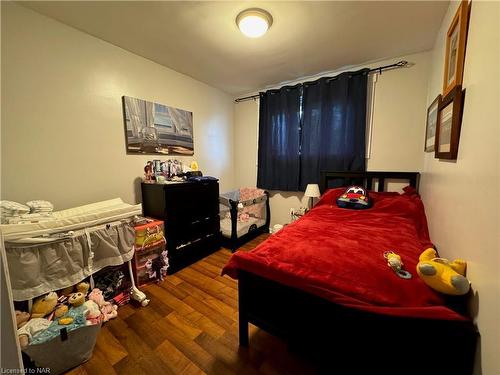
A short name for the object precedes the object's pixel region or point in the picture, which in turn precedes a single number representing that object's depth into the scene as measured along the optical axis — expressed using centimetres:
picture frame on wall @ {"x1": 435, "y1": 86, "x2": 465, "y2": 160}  109
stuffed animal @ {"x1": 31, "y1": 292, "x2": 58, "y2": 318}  126
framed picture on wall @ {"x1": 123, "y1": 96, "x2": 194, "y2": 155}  218
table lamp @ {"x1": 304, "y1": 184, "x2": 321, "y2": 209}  269
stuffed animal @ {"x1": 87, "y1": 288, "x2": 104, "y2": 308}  150
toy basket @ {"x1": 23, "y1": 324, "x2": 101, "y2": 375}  109
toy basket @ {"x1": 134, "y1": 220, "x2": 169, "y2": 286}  191
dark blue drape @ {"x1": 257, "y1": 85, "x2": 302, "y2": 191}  295
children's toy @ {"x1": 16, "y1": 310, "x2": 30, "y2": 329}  117
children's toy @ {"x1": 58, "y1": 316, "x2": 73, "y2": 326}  121
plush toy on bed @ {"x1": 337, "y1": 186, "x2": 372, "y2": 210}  219
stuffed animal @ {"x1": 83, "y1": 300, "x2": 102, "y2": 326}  127
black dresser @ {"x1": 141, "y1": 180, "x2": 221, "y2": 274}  215
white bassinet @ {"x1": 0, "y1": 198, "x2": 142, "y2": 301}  121
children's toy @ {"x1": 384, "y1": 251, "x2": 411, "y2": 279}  102
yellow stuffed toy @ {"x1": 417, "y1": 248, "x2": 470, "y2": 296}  84
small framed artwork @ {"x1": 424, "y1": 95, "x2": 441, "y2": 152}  159
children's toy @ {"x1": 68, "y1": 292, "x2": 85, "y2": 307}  134
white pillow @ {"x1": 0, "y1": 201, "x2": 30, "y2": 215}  135
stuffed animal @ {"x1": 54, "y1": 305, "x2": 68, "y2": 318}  127
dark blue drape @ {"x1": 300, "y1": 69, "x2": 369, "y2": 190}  250
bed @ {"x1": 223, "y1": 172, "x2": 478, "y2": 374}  80
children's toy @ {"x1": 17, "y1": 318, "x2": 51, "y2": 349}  109
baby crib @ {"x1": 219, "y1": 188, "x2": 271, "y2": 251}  276
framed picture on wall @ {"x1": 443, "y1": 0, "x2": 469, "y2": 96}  108
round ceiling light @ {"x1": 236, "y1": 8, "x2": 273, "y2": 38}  155
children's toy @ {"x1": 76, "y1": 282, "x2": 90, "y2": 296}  148
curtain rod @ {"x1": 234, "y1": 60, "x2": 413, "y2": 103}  224
